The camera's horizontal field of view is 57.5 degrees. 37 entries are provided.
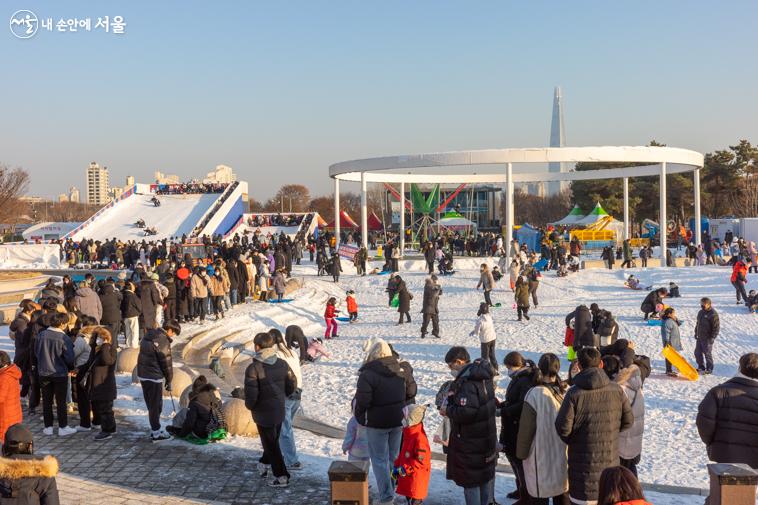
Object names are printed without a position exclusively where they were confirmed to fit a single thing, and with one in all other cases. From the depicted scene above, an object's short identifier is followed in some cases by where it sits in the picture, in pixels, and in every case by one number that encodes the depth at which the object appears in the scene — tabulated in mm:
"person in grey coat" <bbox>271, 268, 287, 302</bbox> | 20906
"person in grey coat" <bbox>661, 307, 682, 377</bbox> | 12414
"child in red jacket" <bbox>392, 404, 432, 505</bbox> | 5621
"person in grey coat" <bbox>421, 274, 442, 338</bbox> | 16047
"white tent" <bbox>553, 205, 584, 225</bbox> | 42631
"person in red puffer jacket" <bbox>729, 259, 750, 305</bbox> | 17547
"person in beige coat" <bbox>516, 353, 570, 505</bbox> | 5023
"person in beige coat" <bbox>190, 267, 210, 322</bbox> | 16656
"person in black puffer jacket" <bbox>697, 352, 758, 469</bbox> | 4910
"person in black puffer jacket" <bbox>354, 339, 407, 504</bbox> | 5613
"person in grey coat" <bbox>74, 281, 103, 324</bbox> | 11820
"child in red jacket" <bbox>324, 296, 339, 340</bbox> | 16906
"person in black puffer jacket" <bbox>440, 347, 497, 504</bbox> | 5066
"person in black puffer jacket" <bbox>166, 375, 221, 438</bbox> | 7676
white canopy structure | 25172
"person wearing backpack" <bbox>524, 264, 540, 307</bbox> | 19109
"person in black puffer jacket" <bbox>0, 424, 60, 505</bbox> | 3930
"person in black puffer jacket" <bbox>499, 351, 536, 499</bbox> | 5348
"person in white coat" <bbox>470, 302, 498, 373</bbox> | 13078
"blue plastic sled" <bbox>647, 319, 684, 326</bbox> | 16359
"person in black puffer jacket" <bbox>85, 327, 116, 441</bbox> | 7586
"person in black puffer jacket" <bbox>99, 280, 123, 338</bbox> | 12625
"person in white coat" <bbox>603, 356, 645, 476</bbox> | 5668
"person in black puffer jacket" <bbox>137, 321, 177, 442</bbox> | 7516
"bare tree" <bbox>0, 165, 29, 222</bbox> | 45978
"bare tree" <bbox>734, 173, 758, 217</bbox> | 47875
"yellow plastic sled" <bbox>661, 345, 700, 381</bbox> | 12203
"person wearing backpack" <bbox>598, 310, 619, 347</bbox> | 12508
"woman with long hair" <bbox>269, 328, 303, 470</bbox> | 6621
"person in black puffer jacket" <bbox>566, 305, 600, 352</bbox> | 12430
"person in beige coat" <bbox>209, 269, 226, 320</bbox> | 17375
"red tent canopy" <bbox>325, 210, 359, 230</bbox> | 48662
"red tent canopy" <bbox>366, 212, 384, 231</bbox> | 48969
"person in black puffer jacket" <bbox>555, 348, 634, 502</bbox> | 4723
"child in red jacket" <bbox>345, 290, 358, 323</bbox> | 18906
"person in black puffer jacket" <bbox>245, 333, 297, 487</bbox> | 6125
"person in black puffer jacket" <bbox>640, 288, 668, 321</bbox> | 16250
